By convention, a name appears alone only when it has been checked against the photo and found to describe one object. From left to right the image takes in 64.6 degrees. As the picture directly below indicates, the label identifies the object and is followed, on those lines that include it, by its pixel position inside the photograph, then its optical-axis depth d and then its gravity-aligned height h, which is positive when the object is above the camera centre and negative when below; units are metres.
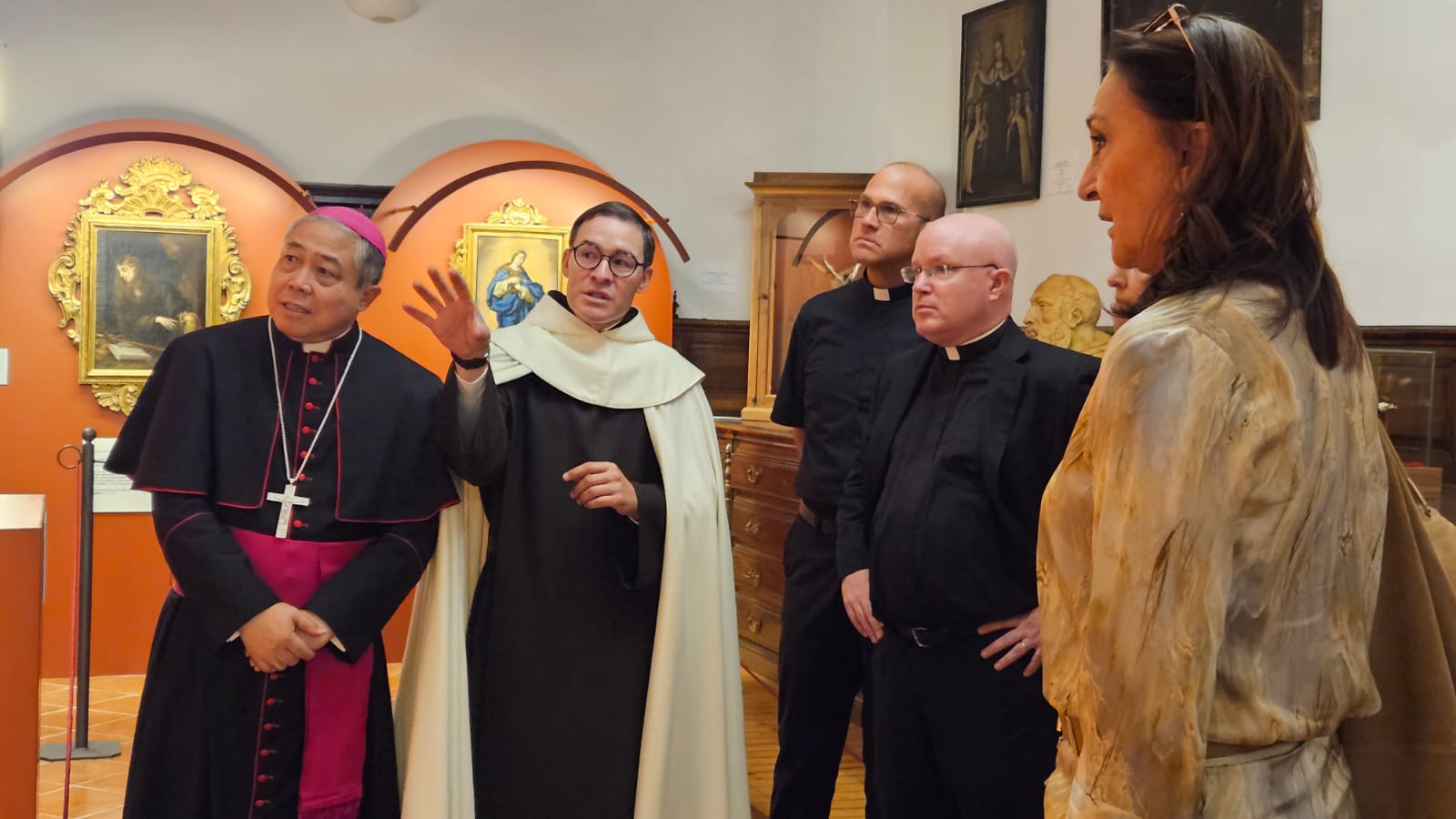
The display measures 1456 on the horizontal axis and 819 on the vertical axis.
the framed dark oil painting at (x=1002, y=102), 5.35 +1.44
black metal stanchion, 4.05 -1.04
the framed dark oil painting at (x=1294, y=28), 4.18 +1.41
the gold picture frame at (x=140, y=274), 5.29 +0.50
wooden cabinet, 5.83 +0.74
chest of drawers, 4.79 -0.54
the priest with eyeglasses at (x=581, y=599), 2.64 -0.49
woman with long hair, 1.07 -0.07
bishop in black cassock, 2.37 -0.33
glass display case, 3.74 +0.06
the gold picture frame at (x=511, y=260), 5.56 +0.63
